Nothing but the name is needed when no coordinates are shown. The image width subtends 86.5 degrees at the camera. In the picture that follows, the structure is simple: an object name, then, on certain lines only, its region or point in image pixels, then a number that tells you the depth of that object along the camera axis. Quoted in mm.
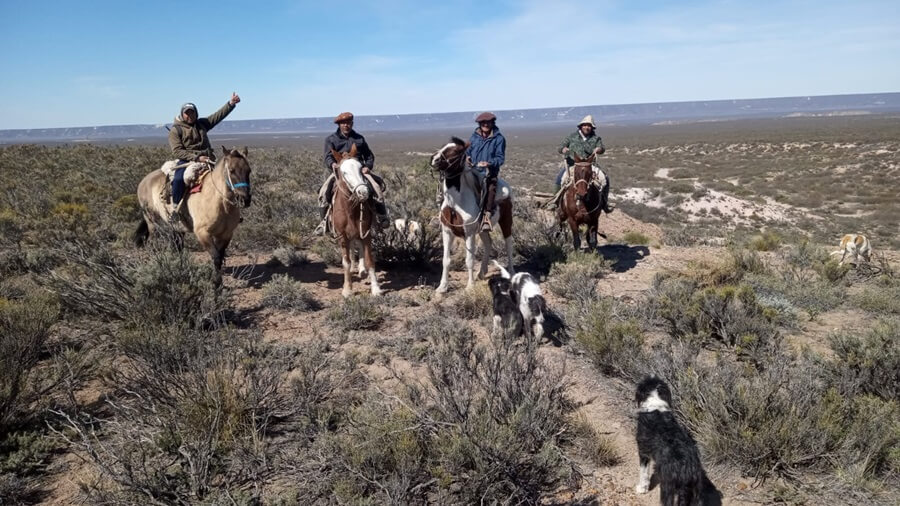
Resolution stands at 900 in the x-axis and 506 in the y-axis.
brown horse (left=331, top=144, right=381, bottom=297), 6656
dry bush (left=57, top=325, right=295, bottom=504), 2723
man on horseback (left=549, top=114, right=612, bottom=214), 8414
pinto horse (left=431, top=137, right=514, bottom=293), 6371
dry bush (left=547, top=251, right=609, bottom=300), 6684
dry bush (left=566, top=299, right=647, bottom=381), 4574
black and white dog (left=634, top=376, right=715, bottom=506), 2719
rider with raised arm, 7250
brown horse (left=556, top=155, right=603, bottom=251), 7906
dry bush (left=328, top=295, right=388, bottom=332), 5918
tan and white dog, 9023
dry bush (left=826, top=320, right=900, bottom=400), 4004
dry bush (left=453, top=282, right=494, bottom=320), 6336
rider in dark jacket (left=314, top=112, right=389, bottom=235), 7164
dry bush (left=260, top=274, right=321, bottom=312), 6457
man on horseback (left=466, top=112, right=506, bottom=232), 6973
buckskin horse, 6559
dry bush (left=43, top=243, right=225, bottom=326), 5004
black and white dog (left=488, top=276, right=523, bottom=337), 5395
